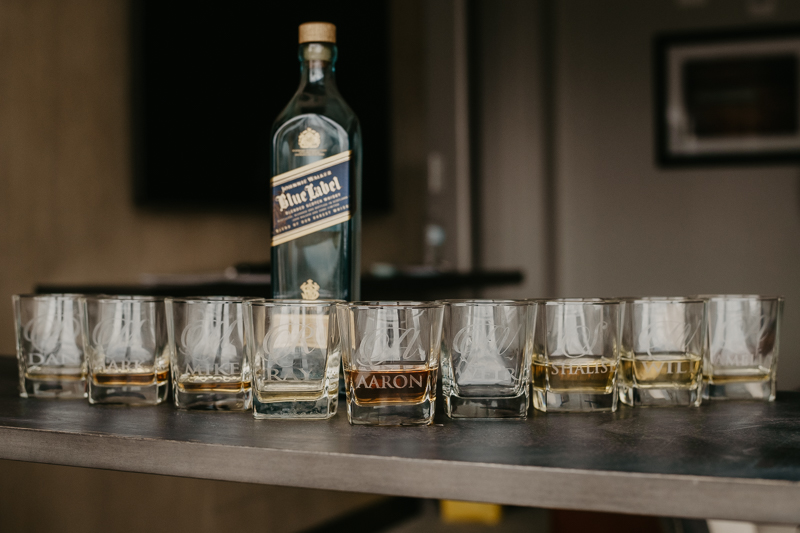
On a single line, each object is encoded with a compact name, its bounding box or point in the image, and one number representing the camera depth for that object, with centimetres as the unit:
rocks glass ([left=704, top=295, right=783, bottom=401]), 73
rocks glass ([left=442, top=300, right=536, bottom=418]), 66
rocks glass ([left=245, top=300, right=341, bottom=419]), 65
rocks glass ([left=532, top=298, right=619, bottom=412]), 68
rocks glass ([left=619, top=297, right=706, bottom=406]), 70
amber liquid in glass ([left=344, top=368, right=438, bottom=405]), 63
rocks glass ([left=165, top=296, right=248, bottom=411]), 69
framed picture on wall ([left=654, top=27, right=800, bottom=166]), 397
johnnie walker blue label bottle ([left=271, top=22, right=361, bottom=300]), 77
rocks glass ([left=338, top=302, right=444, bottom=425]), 63
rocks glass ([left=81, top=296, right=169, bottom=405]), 73
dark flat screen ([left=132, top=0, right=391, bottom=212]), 230
